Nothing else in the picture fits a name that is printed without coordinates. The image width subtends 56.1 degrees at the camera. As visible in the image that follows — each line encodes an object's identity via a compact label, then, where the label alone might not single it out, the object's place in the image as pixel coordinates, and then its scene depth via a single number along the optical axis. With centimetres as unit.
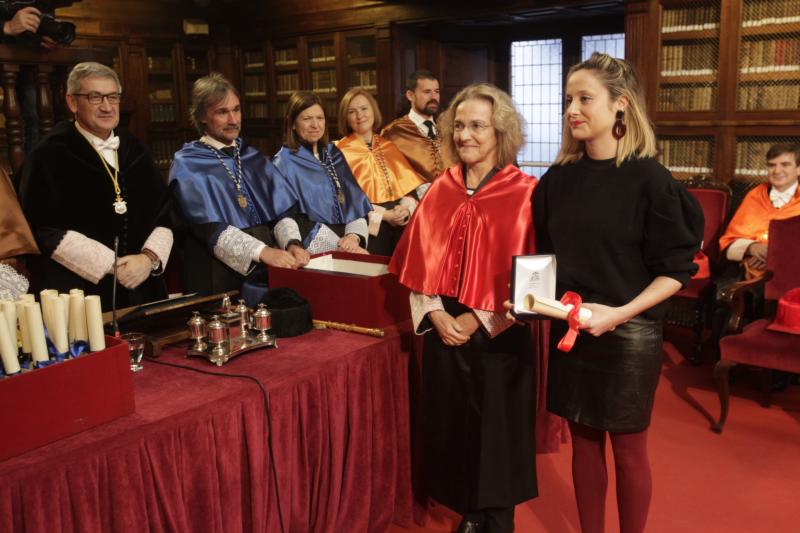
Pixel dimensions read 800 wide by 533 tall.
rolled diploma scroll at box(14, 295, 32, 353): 177
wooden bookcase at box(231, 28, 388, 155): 808
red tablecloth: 170
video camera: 353
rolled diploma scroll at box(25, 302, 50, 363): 174
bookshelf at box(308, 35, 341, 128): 834
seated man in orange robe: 457
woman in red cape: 230
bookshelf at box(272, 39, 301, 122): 869
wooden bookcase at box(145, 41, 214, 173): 877
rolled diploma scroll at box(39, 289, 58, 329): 183
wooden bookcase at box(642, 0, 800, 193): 540
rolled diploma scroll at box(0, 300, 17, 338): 176
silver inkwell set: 228
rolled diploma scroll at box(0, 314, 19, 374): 169
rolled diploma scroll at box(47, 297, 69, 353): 179
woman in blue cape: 361
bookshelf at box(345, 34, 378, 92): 795
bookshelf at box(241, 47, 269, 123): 908
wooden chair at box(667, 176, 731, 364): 481
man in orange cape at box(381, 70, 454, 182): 509
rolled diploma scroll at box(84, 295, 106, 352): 180
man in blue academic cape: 306
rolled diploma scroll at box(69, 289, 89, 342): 183
